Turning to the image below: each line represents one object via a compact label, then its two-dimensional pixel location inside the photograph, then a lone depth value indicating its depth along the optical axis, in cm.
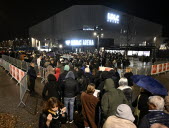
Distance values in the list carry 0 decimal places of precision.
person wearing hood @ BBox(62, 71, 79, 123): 431
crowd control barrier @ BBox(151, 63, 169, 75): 1289
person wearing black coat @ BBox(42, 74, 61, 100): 412
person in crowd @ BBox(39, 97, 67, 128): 243
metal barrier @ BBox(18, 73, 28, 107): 597
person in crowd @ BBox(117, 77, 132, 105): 388
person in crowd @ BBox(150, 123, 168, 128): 175
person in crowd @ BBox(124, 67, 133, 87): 631
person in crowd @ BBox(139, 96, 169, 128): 200
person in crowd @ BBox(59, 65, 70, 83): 511
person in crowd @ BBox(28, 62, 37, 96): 711
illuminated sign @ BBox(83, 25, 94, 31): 3436
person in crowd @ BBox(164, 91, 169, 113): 269
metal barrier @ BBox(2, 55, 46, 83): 1009
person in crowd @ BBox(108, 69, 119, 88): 509
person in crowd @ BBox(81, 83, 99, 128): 362
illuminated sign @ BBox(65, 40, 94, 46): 2310
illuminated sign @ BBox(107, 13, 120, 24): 3710
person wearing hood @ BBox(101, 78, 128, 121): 311
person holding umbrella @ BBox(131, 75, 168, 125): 297
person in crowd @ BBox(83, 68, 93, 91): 536
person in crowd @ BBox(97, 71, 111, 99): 474
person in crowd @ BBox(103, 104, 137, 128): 189
